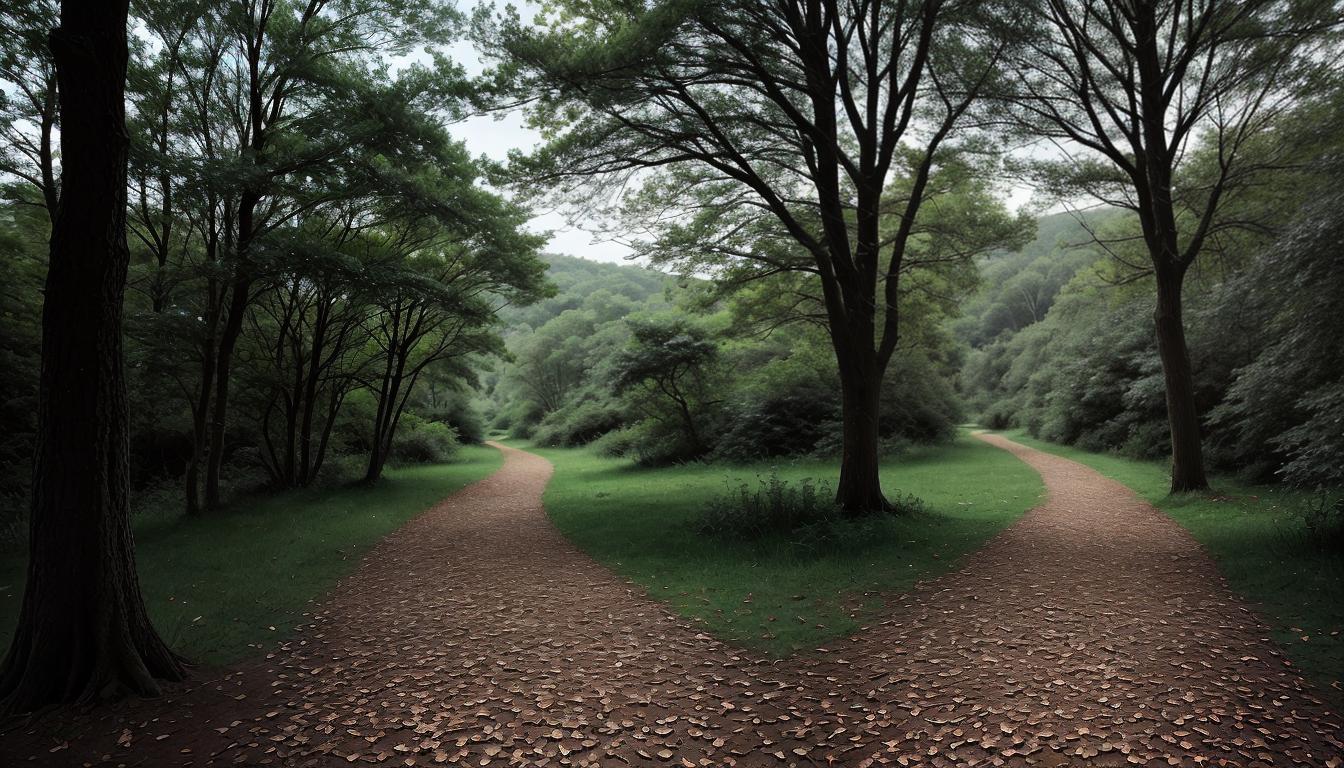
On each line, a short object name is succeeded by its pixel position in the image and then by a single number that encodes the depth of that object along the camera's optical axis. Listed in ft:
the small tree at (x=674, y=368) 66.69
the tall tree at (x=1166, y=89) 31.63
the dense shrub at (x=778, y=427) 68.03
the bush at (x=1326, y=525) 21.06
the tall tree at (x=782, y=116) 26.30
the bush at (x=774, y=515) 29.19
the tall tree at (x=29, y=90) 26.43
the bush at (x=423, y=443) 79.46
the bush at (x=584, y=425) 107.88
